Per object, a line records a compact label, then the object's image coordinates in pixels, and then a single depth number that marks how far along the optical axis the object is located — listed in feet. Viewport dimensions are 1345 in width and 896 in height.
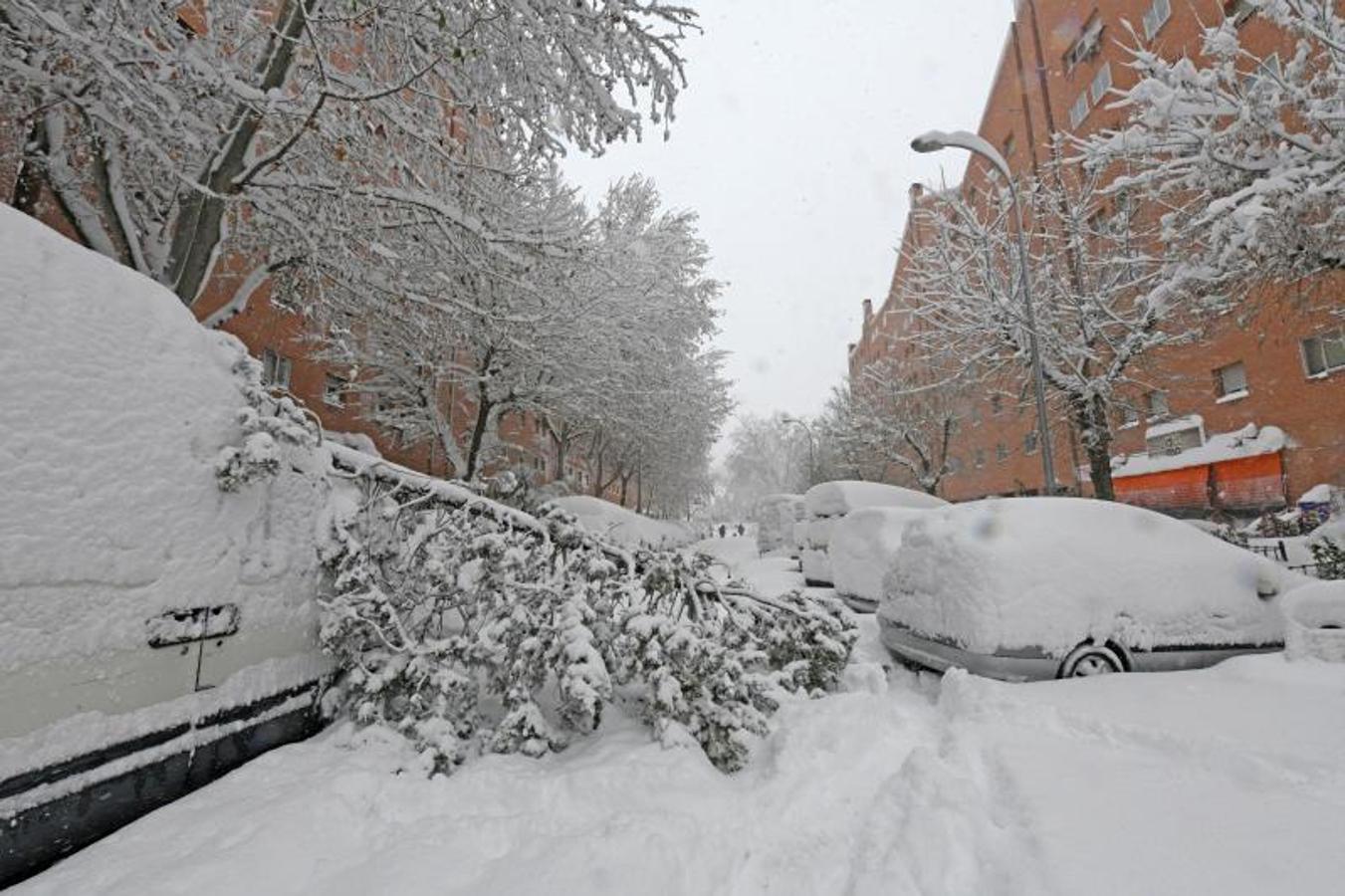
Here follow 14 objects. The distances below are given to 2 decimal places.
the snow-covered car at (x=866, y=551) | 24.38
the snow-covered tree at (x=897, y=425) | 77.41
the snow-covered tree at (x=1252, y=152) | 20.07
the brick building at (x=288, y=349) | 22.02
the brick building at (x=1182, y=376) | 47.34
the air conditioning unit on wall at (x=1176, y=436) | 58.18
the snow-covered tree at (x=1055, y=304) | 37.68
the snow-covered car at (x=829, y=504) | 33.37
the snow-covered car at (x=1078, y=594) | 14.25
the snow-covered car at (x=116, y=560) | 6.29
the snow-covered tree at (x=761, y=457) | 232.76
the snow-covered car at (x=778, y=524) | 63.72
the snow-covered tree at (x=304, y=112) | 14.99
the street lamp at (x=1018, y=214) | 31.01
